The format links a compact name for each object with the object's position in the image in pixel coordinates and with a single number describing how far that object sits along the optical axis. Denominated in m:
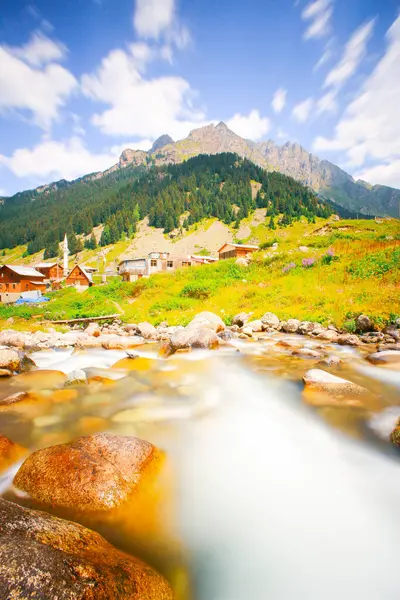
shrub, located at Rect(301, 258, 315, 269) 28.38
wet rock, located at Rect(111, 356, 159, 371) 11.65
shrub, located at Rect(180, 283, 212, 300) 29.94
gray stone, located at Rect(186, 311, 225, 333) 17.82
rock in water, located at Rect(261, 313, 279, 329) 19.67
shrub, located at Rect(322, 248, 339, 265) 27.55
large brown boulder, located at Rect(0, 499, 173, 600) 2.17
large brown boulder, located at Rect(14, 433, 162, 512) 4.05
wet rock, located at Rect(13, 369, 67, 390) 9.22
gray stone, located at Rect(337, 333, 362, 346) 14.19
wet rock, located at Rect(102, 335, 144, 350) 15.86
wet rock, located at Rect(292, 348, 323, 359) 12.23
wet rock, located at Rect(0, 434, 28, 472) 4.98
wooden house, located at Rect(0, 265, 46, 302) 57.41
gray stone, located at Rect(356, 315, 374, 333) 15.94
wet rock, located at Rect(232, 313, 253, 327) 21.24
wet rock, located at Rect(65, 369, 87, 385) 9.21
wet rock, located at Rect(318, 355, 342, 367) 11.02
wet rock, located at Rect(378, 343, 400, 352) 12.68
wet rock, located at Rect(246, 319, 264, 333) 19.29
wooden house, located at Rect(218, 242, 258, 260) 73.25
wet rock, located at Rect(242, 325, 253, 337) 17.87
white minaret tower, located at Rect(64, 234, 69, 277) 84.50
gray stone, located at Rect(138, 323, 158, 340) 19.57
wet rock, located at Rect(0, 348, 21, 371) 10.56
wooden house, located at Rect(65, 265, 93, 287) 70.69
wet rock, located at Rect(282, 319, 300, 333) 18.38
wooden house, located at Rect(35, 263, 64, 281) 80.38
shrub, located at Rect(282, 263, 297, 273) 29.48
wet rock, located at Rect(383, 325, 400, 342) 14.13
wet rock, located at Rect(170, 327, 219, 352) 14.44
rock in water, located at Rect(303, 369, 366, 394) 8.00
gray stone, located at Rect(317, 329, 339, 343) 15.50
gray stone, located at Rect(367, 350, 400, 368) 10.74
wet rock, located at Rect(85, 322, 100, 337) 20.80
